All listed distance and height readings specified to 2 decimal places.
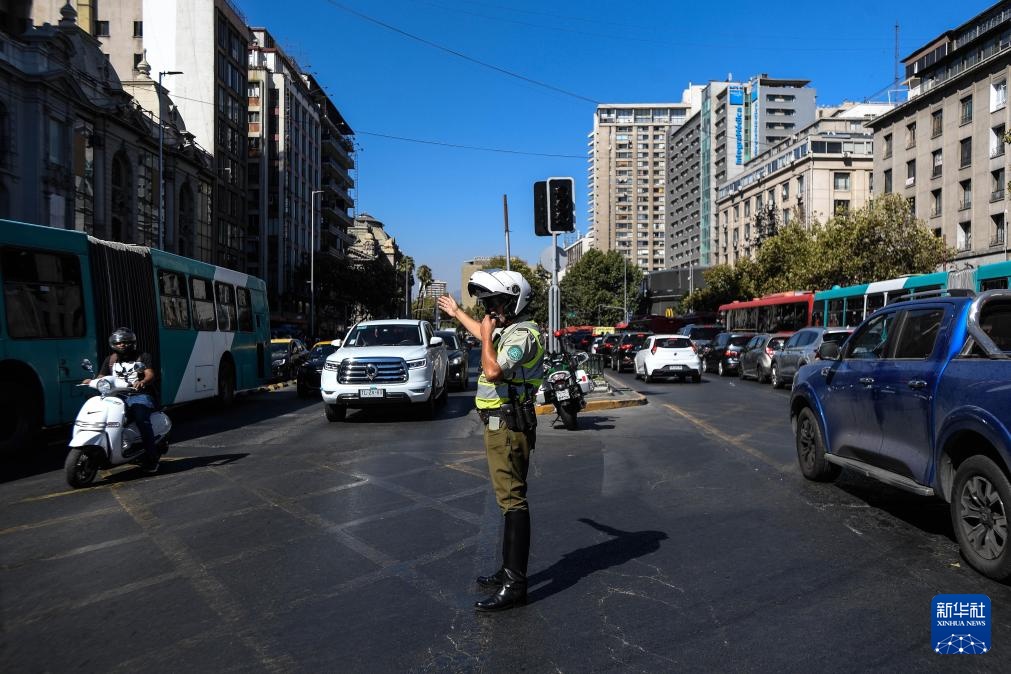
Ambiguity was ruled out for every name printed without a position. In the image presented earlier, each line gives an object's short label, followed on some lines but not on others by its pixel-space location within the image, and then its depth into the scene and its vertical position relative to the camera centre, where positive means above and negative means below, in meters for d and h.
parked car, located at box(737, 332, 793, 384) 24.00 -0.73
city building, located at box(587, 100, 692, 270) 161.38 +30.49
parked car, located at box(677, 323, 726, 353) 36.85 -0.04
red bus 31.33 +0.71
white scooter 7.96 -0.98
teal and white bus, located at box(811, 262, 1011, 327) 19.75 +1.11
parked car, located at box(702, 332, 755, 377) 28.75 -0.77
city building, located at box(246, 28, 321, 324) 66.50 +13.54
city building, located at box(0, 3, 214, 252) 31.41 +8.83
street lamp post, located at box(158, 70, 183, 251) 38.91 +7.36
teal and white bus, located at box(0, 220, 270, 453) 10.12 +0.30
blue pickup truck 4.57 -0.54
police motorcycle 12.39 -0.89
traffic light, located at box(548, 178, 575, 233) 14.82 +2.34
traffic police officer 4.26 -0.40
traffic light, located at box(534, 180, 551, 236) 15.01 +2.32
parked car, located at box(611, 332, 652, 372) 31.83 -0.66
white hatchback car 24.48 -0.83
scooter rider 8.52 -0.45
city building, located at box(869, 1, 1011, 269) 42.44 +10.99
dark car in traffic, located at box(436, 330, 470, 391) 21.06 -0.73
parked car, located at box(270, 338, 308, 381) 30.08 -0.85
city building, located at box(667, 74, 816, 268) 109.19 +27.46
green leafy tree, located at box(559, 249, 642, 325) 103.66 +5.76
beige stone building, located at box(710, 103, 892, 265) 73.94 +14.62
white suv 13.48 -0.71
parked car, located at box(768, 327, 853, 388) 19.39 -0.57
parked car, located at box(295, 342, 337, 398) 20.31 -1.05
